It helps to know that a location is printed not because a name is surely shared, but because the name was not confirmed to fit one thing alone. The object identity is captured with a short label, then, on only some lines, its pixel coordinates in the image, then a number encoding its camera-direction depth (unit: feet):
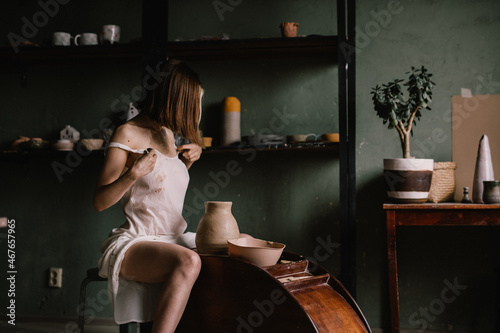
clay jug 5.70
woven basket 8.13
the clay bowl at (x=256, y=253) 5.29
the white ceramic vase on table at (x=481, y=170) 7.88
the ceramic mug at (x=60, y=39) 9.22
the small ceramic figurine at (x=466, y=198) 7.83
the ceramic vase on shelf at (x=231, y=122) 8.96
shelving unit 8.04
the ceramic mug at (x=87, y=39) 9.18
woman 5.32
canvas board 8.93
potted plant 7.63
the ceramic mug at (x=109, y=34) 9.14
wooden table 7.18
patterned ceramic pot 7.62
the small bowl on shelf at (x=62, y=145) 9.13
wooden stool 6.63
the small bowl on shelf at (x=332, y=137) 8.38
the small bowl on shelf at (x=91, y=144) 8.96
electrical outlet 10.00
